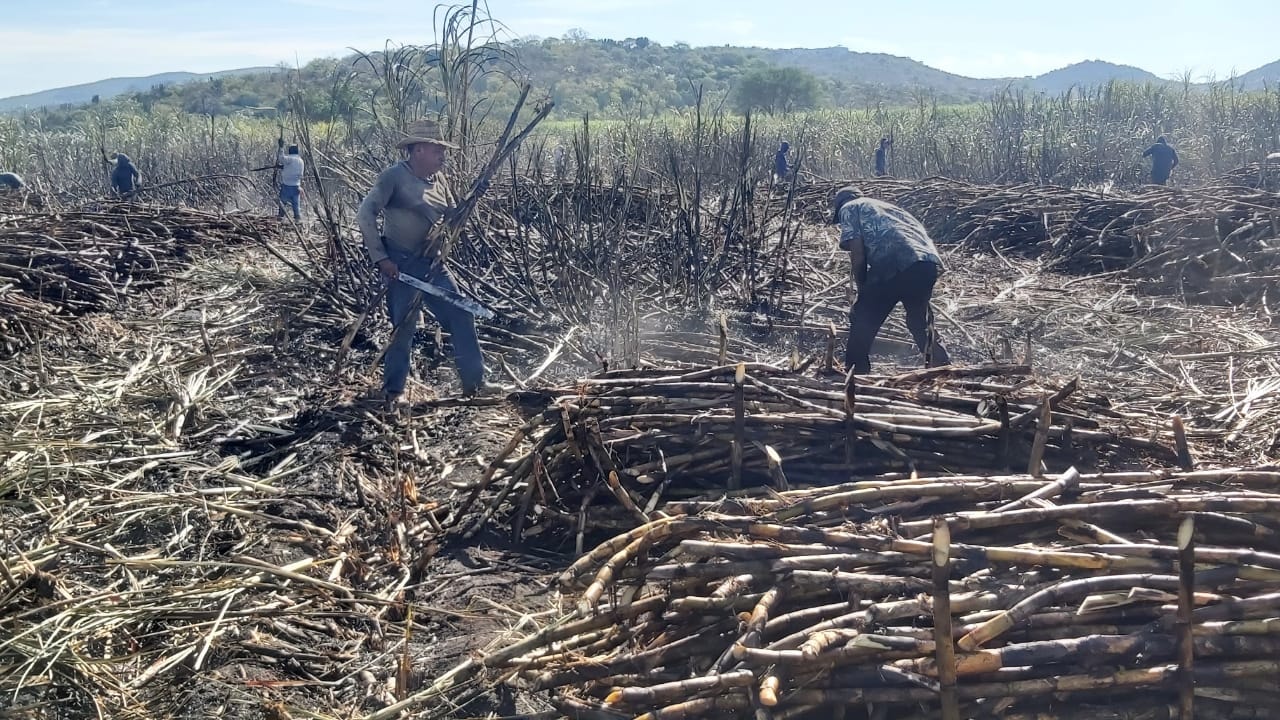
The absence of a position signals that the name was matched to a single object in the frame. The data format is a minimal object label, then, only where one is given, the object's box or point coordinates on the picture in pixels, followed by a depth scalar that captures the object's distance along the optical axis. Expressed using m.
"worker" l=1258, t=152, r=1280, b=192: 11.58
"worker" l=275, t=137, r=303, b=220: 12.93
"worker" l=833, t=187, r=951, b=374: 5.03
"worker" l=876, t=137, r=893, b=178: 16.72
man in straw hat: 4.99
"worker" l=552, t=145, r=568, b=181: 8.47
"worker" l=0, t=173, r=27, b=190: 11.04
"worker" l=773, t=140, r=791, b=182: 14.91
